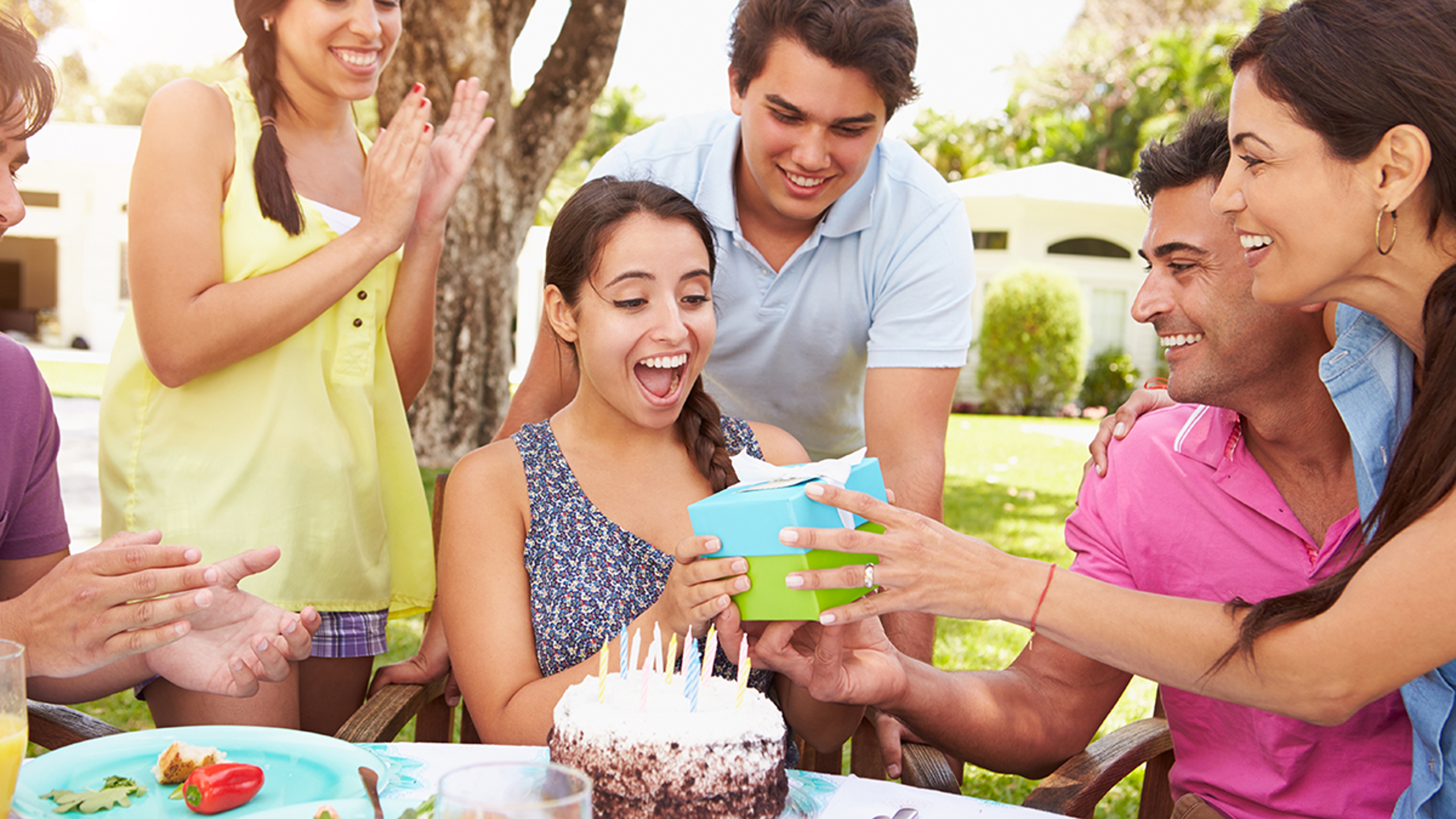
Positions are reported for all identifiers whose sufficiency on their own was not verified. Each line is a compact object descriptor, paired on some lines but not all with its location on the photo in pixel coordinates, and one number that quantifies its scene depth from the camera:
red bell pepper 1.71
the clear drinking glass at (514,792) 1.14
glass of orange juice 1.42
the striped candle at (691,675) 1.85
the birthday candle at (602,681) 1.84
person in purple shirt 1.85
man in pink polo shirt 2.52
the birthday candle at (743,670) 1.84
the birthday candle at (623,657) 1.93
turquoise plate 1.71
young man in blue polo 3.24
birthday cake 1.76
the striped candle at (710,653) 1.89
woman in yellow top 2.74
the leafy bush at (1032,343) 20.47
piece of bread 1.78
